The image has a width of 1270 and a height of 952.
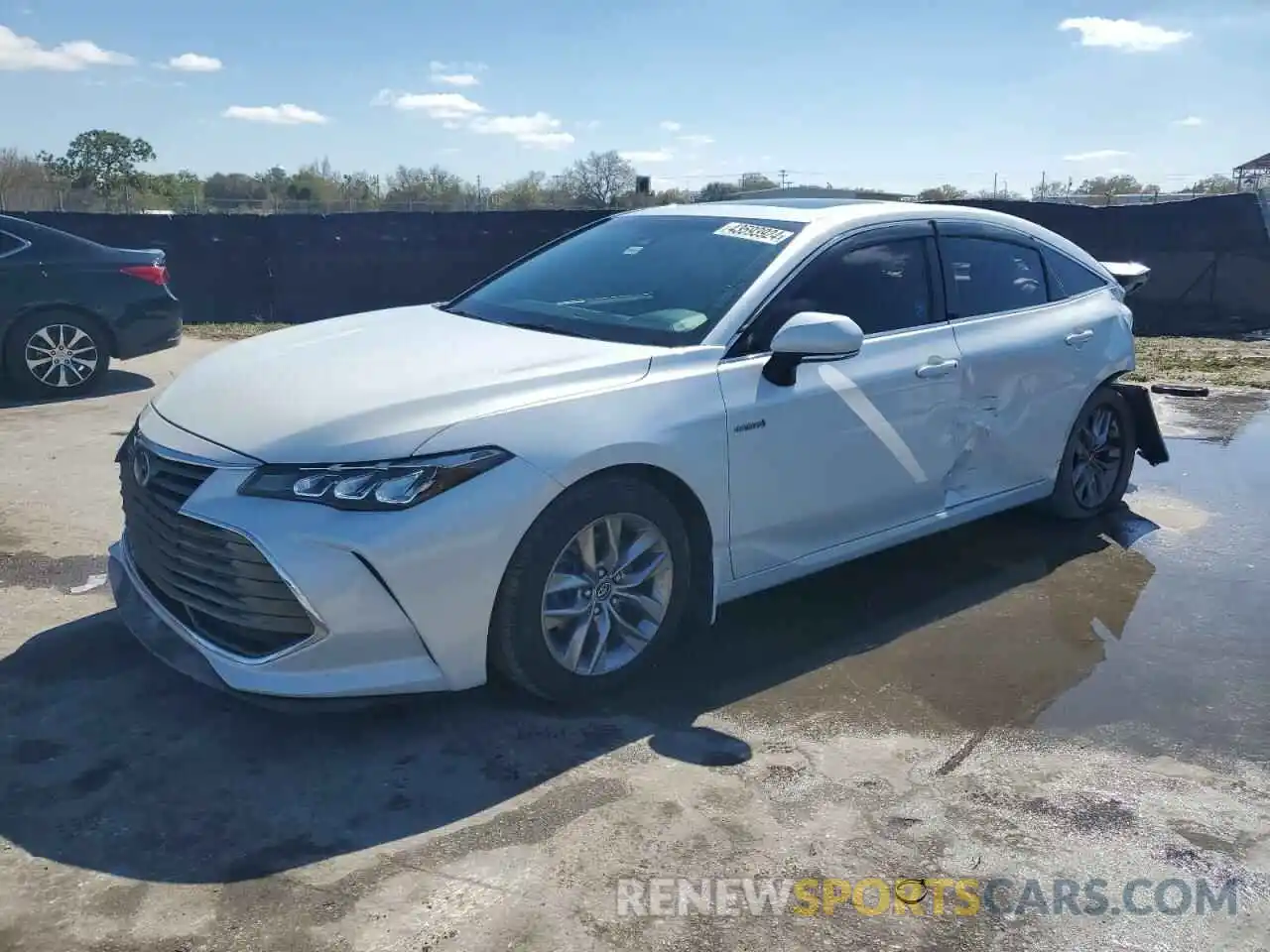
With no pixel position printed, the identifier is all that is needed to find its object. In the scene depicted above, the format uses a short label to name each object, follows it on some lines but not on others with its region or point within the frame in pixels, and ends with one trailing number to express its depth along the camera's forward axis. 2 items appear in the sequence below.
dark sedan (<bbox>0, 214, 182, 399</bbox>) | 8.82
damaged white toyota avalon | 3.30
